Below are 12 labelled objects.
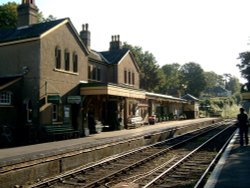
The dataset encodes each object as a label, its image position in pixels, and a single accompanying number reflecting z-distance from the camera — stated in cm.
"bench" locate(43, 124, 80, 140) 2106
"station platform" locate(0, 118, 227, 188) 1053
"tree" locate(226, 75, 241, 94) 18988
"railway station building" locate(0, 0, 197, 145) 2139
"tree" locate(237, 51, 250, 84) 4750
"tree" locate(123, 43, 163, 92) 7019
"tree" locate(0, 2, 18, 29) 4150
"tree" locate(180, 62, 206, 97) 10631
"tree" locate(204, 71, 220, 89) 12383
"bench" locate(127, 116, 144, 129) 3229
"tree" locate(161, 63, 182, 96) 8844
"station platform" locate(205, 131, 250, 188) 931
